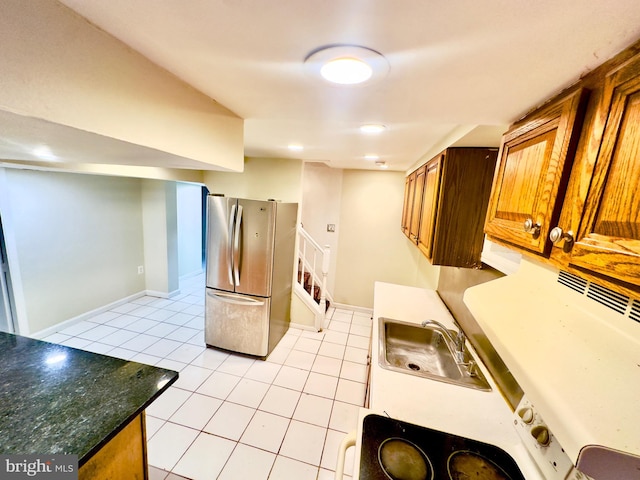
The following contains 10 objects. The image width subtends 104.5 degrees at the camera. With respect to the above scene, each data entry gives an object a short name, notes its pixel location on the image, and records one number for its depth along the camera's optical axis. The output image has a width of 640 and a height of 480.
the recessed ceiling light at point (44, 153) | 1.05
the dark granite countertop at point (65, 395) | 0.81
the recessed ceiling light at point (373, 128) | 1.46
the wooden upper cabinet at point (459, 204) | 1.56
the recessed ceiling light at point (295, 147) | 2.18
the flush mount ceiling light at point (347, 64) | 0.66
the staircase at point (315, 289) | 3.20
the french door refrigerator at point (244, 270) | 2.49
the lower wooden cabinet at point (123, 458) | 0.87
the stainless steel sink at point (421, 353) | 1.44
